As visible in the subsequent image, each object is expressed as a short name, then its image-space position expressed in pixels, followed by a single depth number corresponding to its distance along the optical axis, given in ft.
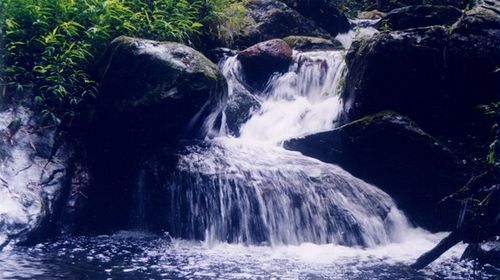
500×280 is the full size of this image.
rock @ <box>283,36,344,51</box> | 36.70
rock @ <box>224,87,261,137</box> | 30.63
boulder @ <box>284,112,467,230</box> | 23.25
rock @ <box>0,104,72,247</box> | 16.56
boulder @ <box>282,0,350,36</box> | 43.96
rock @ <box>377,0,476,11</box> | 38.91
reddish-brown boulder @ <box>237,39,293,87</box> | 33.45
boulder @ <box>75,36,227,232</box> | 21.16
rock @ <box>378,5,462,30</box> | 28.66
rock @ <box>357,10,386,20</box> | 51.07
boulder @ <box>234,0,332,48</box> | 37.11
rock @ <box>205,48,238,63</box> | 33.45
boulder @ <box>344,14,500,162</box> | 23.54
